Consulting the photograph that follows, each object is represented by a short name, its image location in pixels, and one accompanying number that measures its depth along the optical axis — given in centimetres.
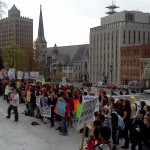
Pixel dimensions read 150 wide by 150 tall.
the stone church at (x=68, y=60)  15388
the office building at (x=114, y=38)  11194
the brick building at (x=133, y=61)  9612
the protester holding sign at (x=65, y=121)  1373
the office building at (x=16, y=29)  17250
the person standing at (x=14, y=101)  1697
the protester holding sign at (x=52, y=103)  1511
